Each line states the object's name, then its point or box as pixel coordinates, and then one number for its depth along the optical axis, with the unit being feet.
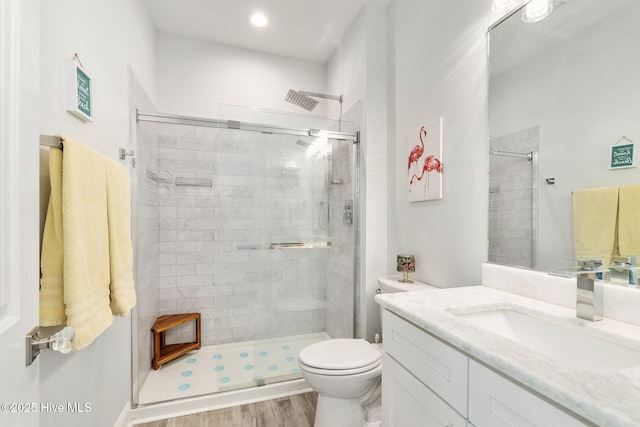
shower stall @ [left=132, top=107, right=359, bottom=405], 6.97
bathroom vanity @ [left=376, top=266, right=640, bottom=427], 1.71
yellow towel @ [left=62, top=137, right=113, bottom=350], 2.89
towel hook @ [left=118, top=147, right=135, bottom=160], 5.55
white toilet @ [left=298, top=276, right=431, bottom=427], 4.77
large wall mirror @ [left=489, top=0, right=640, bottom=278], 2.96
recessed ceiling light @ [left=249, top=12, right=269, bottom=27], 7.50
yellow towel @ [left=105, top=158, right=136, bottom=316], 3.81
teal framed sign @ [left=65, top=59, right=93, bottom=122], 3.56
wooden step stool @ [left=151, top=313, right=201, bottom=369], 7.42
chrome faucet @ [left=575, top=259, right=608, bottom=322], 2.80
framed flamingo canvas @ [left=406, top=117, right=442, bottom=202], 5.49
